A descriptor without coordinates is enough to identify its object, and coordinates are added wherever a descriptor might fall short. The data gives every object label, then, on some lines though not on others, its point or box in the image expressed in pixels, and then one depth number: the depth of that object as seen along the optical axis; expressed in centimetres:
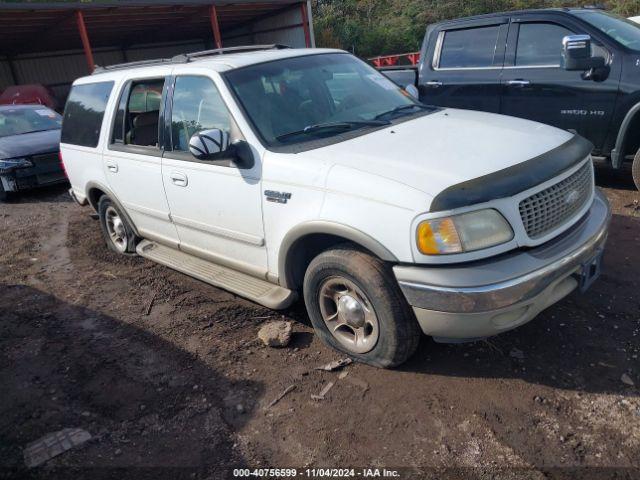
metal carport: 1630
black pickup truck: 522
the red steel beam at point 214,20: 1825
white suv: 262
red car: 1505
